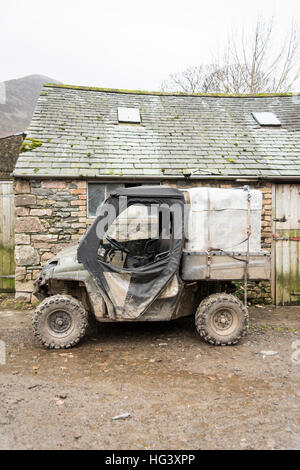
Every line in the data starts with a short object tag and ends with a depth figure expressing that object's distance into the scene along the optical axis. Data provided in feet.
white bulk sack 15.47
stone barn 23.29
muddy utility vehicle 14.99
